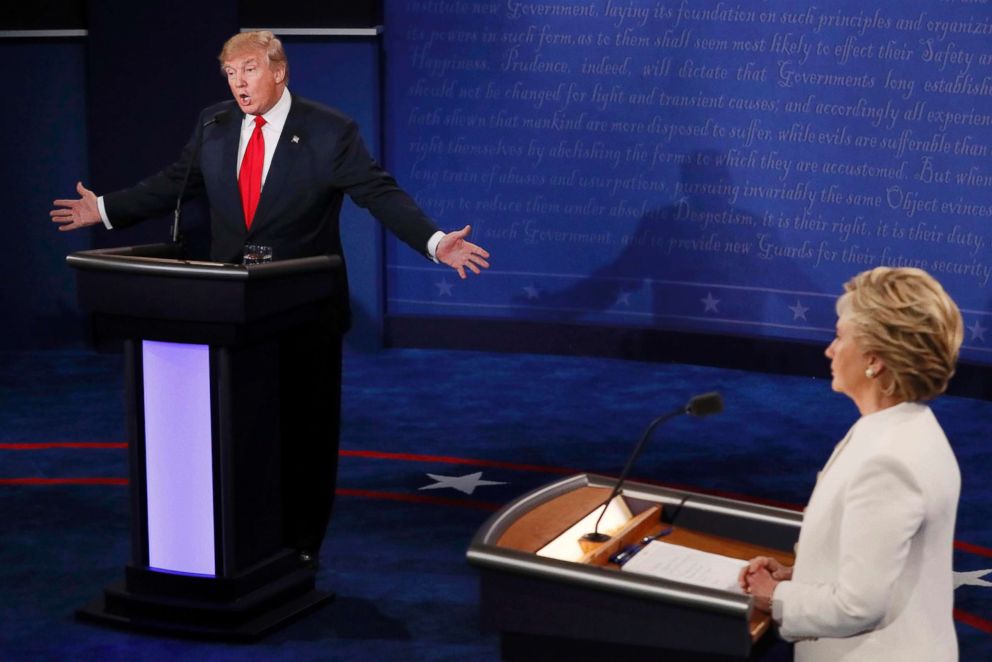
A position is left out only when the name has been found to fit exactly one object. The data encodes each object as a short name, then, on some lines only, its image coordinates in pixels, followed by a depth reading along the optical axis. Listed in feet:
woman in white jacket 14.37
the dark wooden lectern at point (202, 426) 26.63
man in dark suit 29.35
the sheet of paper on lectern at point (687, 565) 16.61
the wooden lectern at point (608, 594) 15.28
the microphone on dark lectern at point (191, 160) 28.12
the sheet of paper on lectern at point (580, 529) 17.35
